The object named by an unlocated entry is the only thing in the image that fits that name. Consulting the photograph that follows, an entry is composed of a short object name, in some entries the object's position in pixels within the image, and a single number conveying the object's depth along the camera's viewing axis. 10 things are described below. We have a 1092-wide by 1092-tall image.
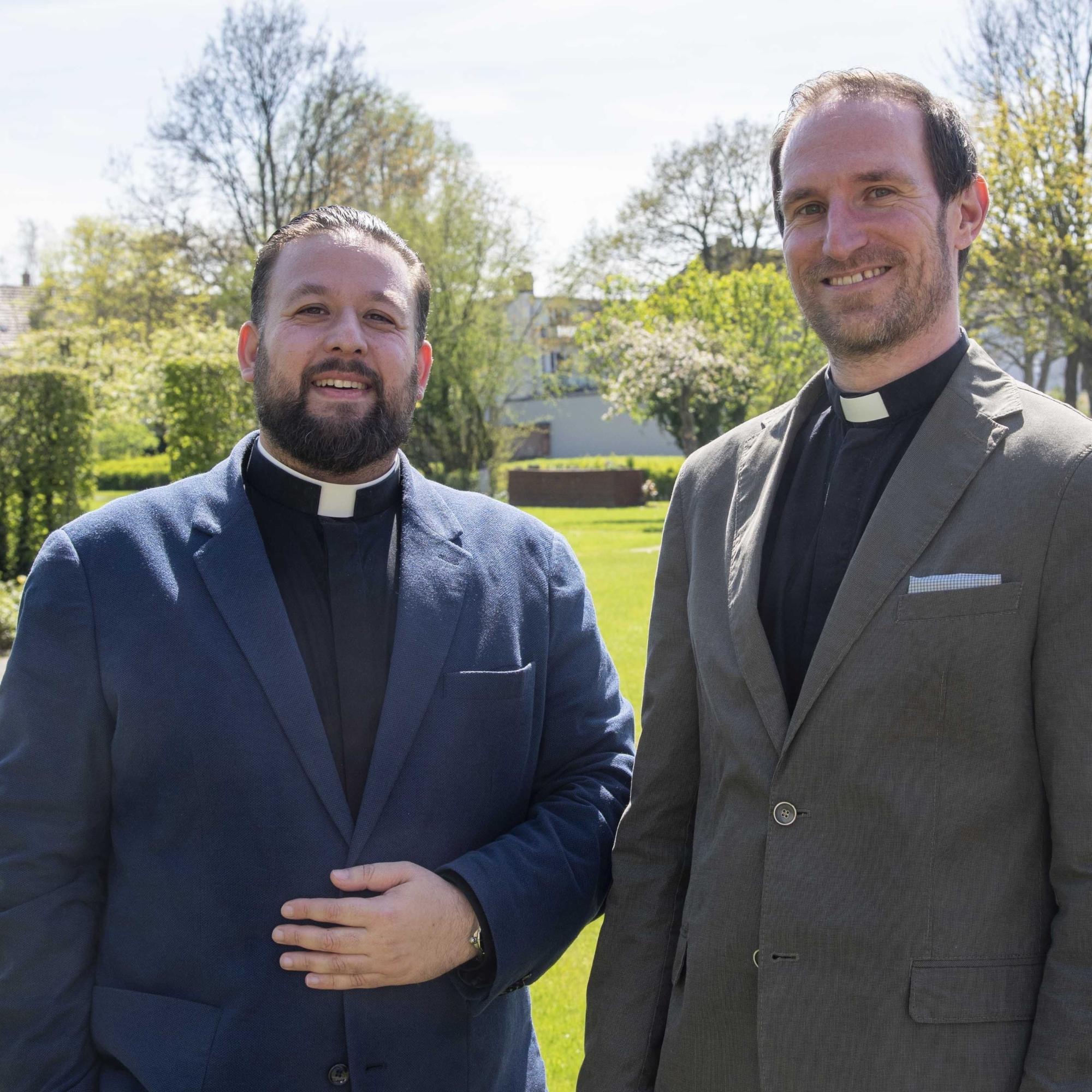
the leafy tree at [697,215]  42.78
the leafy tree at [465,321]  31.75
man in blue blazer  2.17
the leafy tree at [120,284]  34.47
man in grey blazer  1.86
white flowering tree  35.34
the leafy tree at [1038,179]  22.81
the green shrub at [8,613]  11.64
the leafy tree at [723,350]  35.25
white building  48.88
